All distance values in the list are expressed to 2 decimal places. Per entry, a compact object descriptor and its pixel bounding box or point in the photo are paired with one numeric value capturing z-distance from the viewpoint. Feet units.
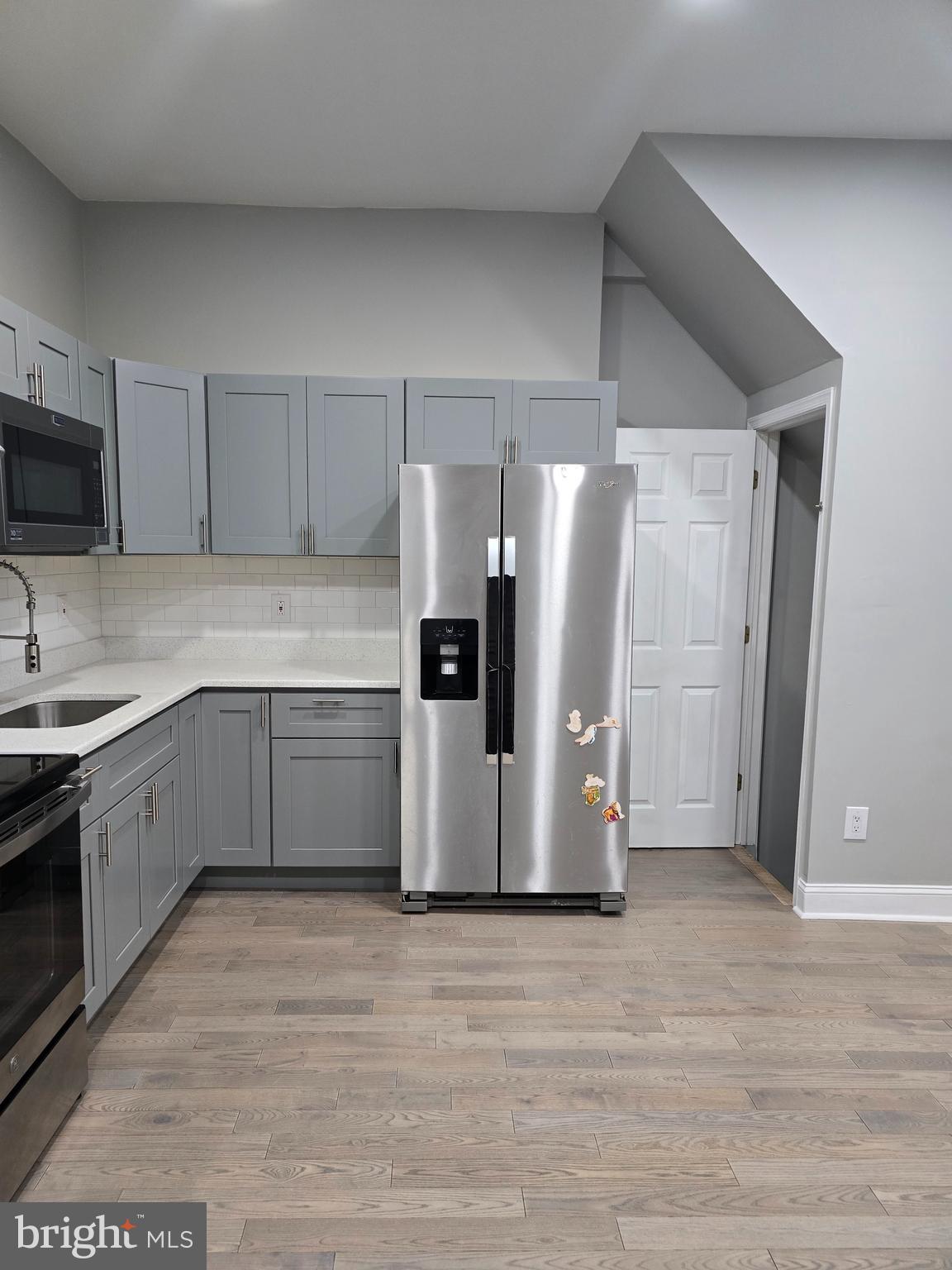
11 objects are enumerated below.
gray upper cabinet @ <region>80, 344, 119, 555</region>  9.93
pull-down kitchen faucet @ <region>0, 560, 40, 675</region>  8.32
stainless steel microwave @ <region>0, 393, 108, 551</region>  7.74
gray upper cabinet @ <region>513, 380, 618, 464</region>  11.51
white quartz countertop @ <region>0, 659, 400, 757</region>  7.85
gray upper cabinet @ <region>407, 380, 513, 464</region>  11.49
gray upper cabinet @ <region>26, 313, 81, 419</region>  8.68
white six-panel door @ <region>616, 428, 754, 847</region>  12.88
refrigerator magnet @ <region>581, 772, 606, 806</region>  10.71
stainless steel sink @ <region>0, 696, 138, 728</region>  8.90
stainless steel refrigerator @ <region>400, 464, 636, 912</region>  10.28
